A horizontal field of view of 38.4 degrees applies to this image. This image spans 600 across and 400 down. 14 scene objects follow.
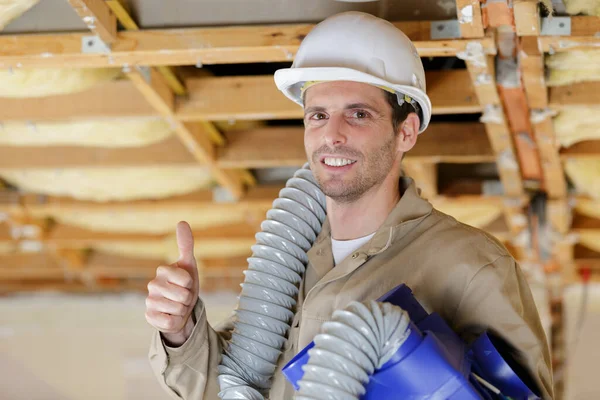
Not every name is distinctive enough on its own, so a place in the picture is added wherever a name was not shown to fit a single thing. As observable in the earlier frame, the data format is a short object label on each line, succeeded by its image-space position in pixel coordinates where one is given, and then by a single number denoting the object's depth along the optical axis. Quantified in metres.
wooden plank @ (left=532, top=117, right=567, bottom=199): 3.23
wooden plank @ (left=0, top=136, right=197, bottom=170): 3.82
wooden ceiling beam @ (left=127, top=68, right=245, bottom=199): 2.98
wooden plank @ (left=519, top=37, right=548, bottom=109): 2.62
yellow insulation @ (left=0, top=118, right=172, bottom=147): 3.52
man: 1.85
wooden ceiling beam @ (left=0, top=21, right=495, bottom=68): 2.56
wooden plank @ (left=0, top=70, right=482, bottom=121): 3.07
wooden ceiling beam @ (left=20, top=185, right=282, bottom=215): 4.31
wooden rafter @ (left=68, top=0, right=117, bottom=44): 2.41
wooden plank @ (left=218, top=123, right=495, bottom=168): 3.56
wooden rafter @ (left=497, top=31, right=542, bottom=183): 2.74
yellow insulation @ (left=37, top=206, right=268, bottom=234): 4.57
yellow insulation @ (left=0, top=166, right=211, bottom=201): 4.07
